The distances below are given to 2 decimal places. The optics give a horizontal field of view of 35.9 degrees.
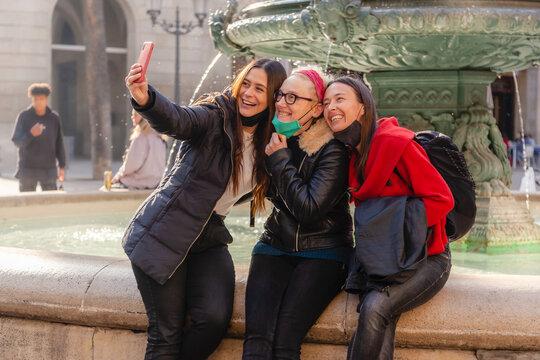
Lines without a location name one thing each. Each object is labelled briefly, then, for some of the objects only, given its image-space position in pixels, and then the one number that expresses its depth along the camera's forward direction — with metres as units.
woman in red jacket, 2.90
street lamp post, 16.44
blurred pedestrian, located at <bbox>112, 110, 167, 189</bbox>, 8.37
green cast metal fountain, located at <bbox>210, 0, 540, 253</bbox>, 4.57
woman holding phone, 3.13
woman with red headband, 3.07
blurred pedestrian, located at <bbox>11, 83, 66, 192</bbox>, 8.87
